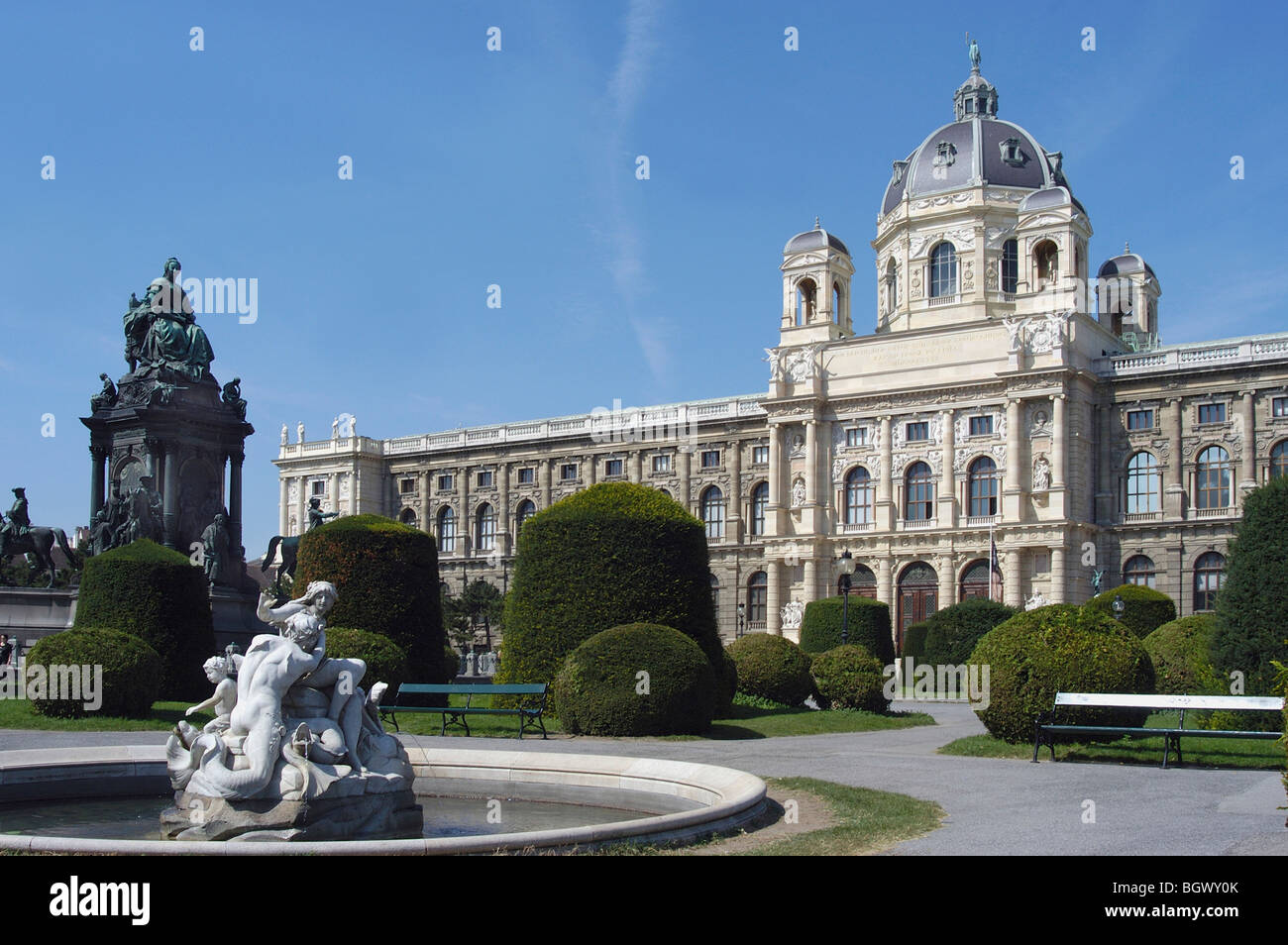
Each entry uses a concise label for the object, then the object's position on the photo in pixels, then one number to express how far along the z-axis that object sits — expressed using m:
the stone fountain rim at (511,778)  7.79
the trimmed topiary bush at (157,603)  23.48
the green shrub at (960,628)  37.31
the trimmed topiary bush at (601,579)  22.67
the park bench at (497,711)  20.23
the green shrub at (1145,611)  39.34
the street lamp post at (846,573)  37.26
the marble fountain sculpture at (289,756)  9.11
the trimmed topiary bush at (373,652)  21.73
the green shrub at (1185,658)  20.70
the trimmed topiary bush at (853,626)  40.25
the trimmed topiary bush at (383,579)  24.55
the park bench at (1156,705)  15.63
